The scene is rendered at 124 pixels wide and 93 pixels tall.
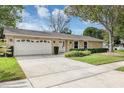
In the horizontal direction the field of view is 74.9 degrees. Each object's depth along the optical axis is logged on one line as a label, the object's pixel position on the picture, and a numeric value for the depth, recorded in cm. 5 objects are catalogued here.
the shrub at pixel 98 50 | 1003
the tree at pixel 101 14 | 809
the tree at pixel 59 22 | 1638
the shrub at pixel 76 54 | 747
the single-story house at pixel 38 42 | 819
